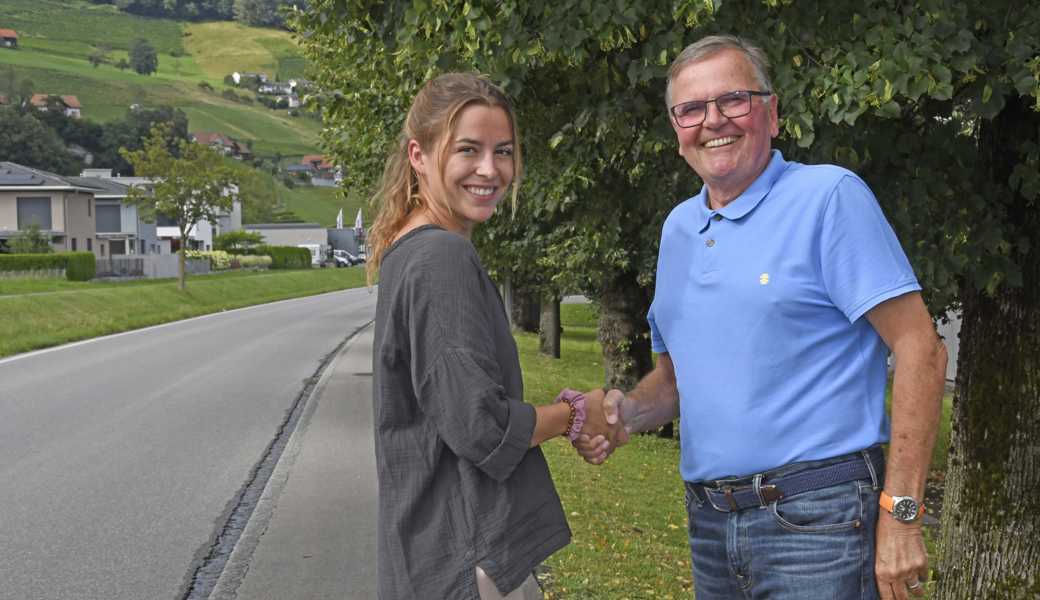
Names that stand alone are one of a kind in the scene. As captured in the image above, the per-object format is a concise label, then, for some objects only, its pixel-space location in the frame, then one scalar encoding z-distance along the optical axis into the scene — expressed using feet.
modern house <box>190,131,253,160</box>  540.11
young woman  8.02
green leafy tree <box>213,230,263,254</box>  315.99
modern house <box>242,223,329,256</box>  417.08
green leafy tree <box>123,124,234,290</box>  158.20
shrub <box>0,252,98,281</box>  162.91
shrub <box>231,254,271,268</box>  277.44
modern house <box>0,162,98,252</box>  240.53
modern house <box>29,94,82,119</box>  415.85
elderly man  8.33
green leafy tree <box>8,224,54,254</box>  192.75
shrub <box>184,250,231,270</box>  262.47
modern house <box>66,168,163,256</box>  284.00
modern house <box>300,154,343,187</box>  623.89
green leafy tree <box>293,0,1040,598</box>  17.10
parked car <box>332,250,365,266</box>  354.13
